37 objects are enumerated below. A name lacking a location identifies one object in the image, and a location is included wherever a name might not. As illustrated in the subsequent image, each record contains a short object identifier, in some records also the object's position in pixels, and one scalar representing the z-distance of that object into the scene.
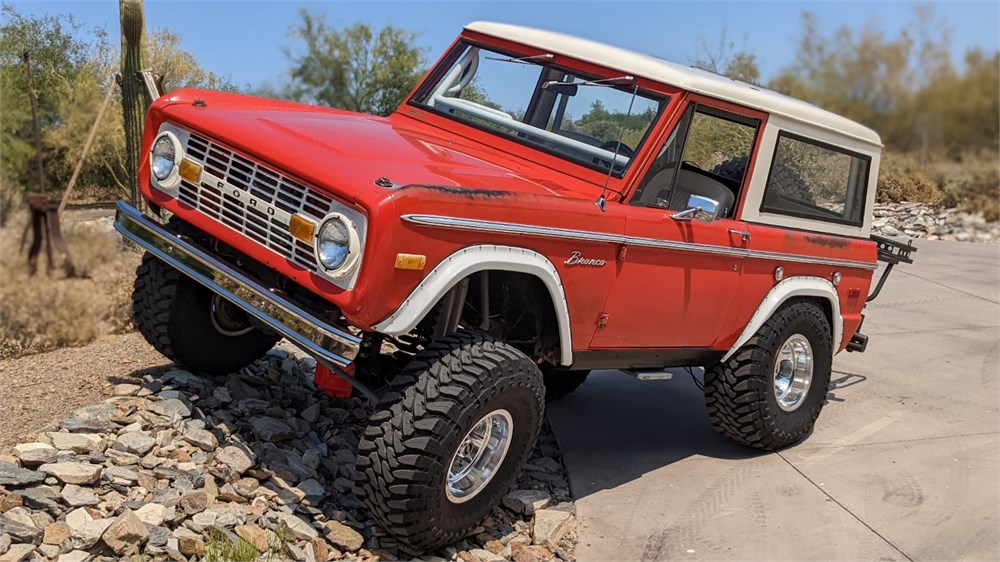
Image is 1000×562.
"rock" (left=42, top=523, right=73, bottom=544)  3.40
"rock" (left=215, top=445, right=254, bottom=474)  4.11
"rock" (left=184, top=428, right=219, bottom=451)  4.19
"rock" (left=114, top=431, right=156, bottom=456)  4.05
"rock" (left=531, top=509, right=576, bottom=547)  4.21
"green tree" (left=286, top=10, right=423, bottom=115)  17.89
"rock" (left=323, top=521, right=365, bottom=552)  3.80
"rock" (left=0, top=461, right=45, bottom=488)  3.62
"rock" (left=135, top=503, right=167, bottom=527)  3.58
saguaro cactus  6.31
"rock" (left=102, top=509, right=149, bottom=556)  3.39
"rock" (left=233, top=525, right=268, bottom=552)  3.62
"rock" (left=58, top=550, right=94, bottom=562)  3.32
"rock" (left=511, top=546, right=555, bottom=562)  4.04
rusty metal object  6.58
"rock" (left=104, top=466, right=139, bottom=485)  3.82
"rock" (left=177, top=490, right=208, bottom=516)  3.73
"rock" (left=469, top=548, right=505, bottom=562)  3.98
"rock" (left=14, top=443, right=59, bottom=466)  3.77
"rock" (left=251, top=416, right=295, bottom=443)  4.43
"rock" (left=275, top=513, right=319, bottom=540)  3.80
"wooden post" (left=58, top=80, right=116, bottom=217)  6.17
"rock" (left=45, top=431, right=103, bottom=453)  3.96
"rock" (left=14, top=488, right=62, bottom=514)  3.55
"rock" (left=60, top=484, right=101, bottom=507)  3.61
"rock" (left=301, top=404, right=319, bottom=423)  4.84
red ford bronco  3.45
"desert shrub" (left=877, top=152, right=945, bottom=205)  9.43
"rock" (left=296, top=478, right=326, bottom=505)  4.09
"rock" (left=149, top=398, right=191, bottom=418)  4.40
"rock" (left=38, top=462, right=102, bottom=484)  3.72
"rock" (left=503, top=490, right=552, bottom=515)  4.46
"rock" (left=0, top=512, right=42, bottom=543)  3.34
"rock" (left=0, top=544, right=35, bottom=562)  3.23
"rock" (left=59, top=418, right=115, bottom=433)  4.11
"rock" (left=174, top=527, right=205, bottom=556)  3.52
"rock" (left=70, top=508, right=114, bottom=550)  3.38
